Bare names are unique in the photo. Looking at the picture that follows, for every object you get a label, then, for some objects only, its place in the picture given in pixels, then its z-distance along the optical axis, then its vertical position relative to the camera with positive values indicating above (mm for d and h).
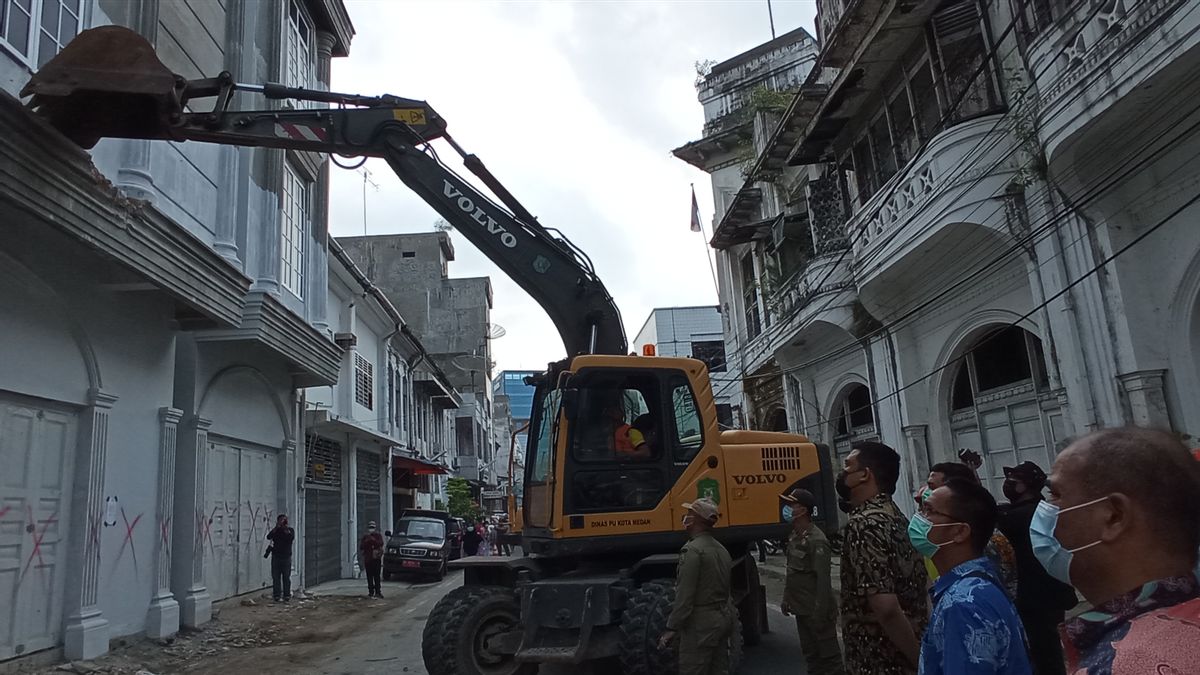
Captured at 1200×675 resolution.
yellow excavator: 6199 +97
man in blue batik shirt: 2191 -378
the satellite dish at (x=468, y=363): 48875 +8855
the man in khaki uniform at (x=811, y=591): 5441 -809
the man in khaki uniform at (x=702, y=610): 5082 -791
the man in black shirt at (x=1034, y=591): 4441 -728
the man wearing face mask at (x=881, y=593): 3377 -528
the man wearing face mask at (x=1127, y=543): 1383 -176
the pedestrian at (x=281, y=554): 13391 -588
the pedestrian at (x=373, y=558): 15883 -927
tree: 35781 +265
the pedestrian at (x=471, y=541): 20984 -952
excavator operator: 6863 +473
